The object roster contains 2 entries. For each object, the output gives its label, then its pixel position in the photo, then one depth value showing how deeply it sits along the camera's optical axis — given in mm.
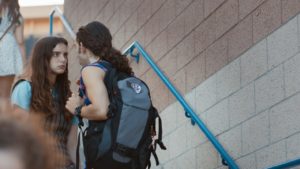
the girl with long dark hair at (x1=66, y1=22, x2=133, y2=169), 3281
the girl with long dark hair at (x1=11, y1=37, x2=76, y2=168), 3600
